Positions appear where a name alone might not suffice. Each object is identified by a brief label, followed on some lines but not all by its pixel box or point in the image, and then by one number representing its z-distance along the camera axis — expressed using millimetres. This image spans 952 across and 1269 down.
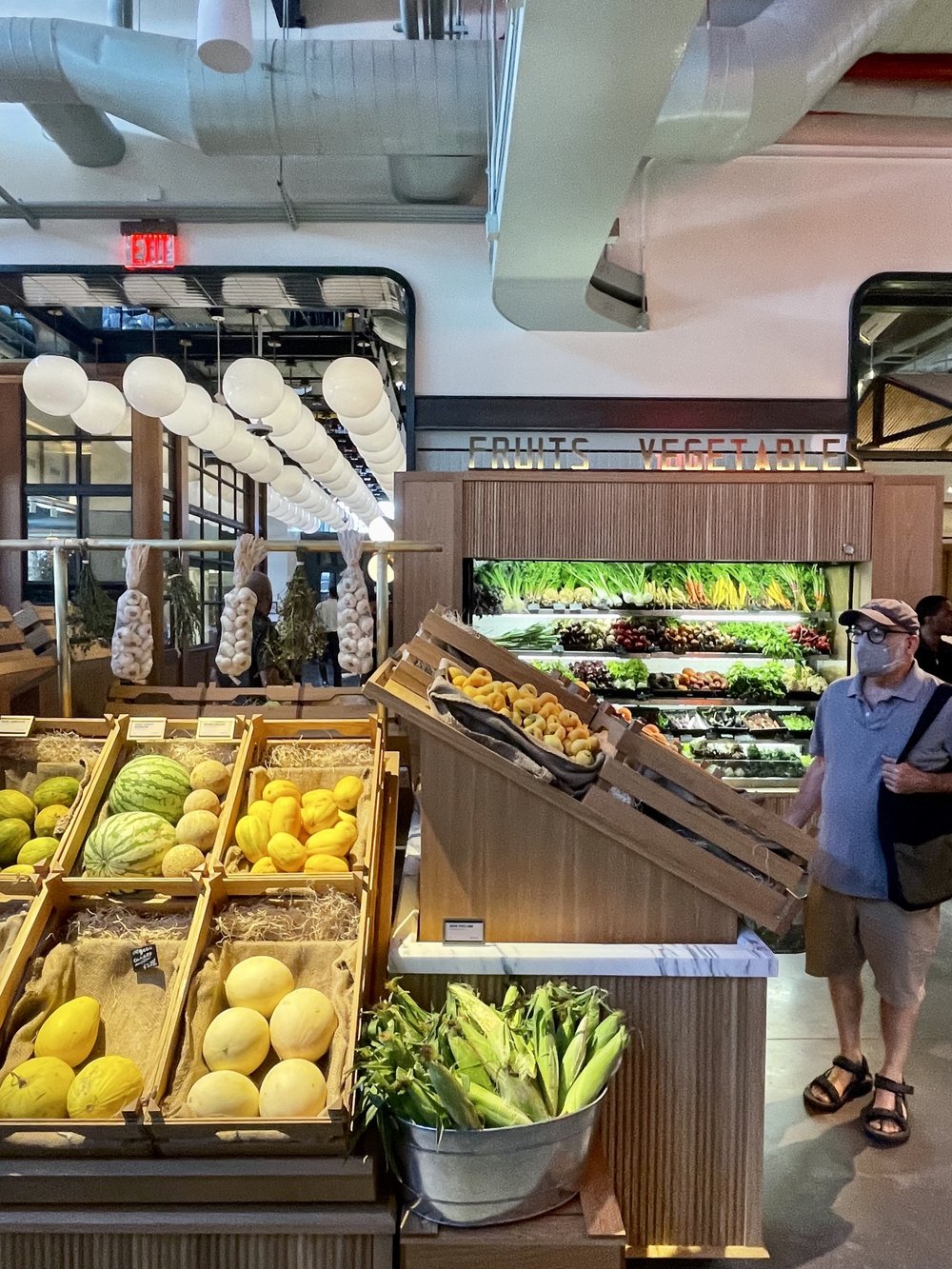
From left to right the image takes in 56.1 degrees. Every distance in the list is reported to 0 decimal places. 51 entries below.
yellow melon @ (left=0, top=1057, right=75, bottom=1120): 1929
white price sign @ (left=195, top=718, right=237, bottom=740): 2936
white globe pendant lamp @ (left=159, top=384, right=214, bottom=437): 4766
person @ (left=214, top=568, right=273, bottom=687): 3745
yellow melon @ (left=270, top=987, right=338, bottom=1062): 2057
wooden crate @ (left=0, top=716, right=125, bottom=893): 2588
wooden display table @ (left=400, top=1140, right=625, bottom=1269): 1807
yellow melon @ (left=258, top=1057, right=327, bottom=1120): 1929
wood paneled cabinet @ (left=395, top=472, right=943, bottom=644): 5145
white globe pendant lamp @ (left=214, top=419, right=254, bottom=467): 5770
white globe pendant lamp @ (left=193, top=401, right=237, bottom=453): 5293
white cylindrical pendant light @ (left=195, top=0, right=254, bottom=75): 2494
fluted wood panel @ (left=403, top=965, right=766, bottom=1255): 2346
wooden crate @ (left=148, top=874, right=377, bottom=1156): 1870
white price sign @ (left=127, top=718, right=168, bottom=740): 2916
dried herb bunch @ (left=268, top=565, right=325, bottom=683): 3547
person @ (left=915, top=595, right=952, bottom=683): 5020
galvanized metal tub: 1800
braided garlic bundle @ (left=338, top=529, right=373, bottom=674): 3354
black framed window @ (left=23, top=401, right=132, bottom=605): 8086
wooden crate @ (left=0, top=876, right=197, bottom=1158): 1875
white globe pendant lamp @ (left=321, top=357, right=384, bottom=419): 4484
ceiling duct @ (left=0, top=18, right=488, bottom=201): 4082
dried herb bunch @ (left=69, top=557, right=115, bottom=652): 3893
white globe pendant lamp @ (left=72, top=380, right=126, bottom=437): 4309
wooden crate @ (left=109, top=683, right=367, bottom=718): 3389
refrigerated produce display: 5445
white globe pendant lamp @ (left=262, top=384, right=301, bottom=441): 5031
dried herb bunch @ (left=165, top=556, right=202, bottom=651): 3971
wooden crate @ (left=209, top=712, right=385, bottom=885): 2561
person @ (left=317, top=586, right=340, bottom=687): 5770
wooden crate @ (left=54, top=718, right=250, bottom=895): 2361
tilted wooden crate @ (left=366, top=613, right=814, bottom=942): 2387
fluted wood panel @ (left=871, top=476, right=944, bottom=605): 5160
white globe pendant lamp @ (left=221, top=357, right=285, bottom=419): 4484
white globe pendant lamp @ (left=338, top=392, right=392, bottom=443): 4898
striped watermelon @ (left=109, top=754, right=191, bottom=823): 2609
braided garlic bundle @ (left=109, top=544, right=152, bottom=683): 3344
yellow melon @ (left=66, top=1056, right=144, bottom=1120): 1926
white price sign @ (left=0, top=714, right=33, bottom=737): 2924
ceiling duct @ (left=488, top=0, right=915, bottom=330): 2658
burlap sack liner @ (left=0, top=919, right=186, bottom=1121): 2113
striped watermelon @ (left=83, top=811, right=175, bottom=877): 2432
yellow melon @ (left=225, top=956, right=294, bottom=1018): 2139
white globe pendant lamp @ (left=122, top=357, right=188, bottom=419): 4234
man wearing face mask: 2928
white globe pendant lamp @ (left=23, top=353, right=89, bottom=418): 3920
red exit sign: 5551
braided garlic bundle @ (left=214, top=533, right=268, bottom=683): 3328
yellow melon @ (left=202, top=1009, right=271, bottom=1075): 2023
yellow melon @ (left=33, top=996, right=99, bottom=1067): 2049
